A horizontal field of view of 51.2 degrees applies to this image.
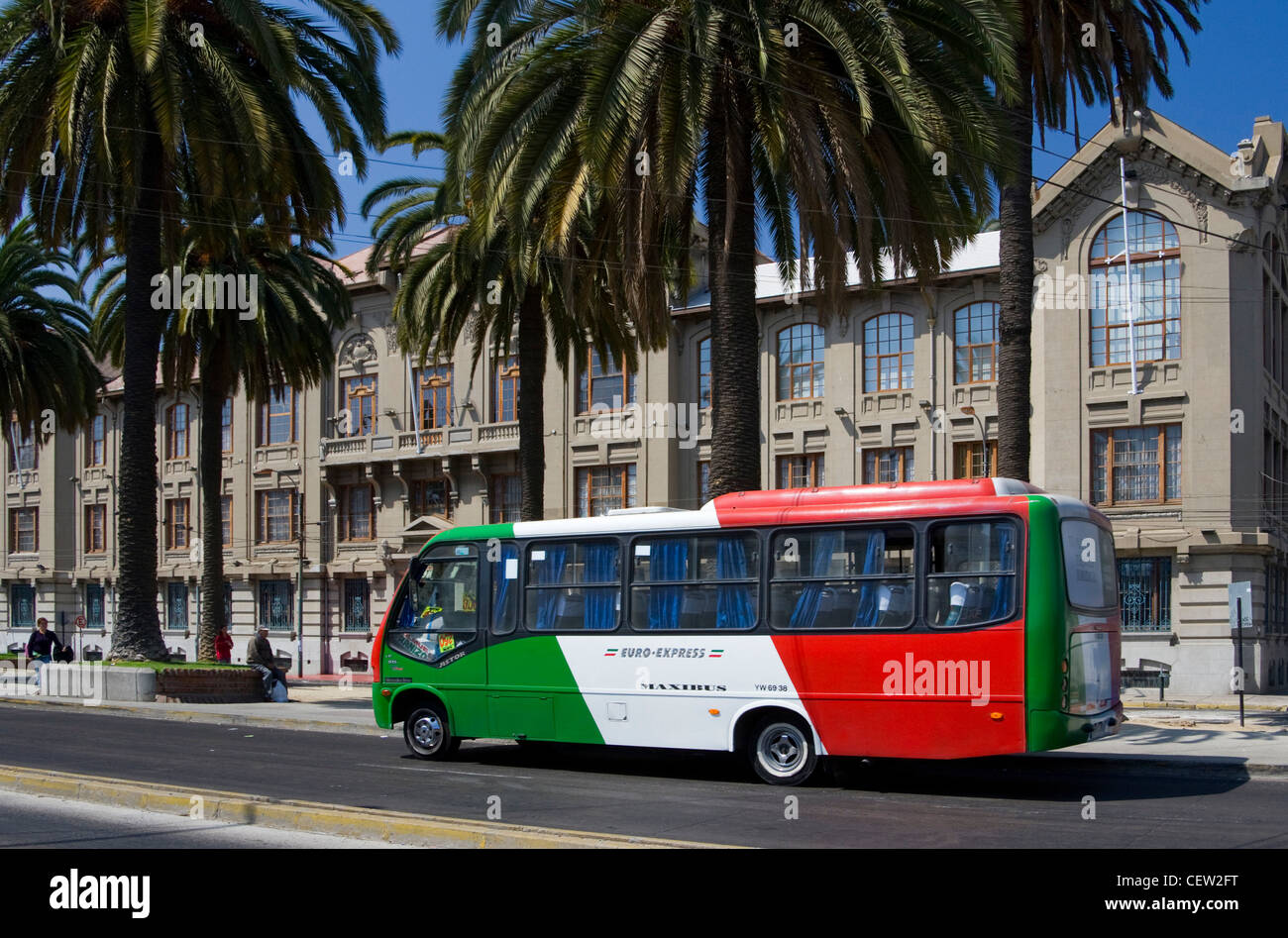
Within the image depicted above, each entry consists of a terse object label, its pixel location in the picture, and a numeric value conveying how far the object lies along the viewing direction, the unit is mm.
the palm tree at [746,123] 18234
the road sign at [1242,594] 23031
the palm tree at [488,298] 26031
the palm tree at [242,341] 32344
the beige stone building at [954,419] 34375
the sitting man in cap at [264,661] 28688
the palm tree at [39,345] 37844
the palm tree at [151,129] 24141
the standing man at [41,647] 33875
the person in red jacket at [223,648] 32500
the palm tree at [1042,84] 20250
